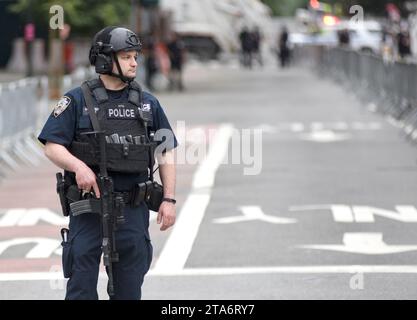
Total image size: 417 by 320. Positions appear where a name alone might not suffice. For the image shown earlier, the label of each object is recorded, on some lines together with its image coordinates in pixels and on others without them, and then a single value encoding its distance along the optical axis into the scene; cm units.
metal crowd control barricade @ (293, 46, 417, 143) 2609
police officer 752
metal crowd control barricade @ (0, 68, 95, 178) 2002
